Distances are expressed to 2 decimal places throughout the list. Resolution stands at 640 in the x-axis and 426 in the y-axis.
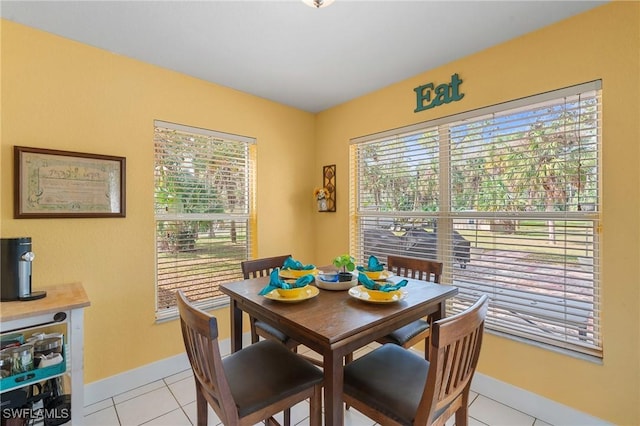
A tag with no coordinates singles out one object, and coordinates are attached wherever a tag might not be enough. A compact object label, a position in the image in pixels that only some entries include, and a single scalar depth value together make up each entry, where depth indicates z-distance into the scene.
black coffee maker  1.58
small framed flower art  3.19
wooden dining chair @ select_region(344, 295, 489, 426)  1.03
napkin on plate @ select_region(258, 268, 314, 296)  1.43
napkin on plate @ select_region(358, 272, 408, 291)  1.44
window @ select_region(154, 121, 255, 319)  2.38
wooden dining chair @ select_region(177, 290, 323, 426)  1.08
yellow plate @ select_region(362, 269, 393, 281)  1.73
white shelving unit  1.43
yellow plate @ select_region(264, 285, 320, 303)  1.39
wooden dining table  1.12
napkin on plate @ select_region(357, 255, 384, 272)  1.75
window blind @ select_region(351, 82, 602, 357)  1.74
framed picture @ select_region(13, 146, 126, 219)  1.78
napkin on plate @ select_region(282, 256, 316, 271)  1.82
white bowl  1.64
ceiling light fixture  1.44
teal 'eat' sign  2.23
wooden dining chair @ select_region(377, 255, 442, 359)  1.81
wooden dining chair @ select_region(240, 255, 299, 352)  1.84
